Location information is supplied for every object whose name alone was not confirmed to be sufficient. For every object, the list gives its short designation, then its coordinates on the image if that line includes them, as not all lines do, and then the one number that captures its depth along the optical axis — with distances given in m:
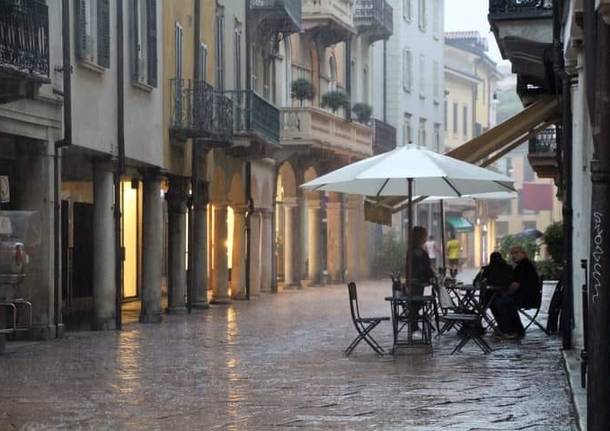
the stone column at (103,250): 23.55
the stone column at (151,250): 26.00
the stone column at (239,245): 35.37
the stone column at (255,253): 36.68
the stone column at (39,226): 20.62
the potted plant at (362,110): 46.81
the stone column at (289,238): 43.94
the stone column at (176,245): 28.75
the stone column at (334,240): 48.41
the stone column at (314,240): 46.44
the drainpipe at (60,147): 20.94
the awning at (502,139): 21.22
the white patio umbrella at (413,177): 17.64
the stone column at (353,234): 51.09
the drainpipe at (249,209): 35.97
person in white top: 48.94
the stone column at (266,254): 38.66
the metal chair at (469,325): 17.44
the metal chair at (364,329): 17.06
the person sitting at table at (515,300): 20.45
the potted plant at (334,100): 43.16
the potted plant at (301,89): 38.78
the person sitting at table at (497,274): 20.66
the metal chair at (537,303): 20.52
